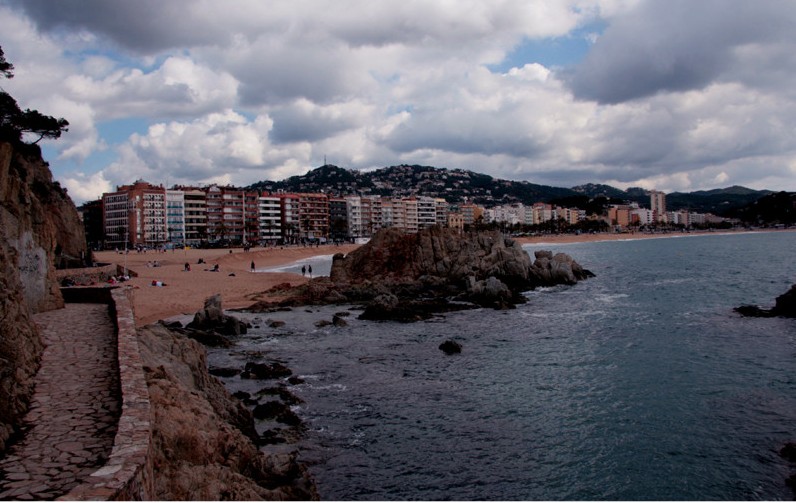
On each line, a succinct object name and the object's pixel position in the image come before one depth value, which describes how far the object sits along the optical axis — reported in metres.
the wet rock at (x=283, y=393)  17.80
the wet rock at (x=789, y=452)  13.25
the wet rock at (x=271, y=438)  14.51
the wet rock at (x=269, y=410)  16.33
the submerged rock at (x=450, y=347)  24.72
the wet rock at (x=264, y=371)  20.64
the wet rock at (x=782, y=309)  33.00
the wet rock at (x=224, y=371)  20.88
